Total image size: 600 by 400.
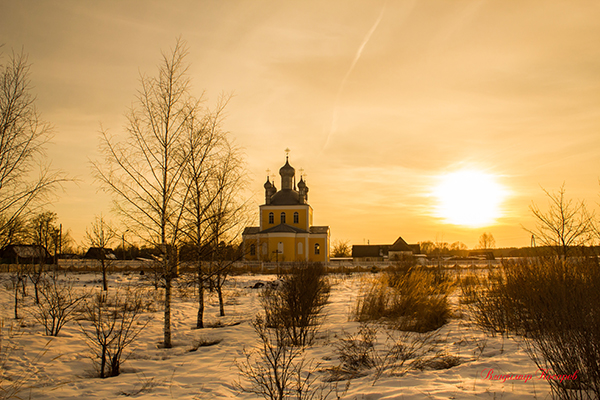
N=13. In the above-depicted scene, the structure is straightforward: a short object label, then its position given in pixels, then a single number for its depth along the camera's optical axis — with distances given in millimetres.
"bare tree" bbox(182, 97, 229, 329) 9881
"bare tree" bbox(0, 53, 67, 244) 6996
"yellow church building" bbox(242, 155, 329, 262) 46812
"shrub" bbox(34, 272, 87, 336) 8578
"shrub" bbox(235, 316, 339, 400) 4859
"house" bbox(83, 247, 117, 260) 56397
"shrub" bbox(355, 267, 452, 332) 8977
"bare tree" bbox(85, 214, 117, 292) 17984
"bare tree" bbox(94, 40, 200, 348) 8492
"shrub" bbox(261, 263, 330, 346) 8242
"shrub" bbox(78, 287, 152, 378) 6402
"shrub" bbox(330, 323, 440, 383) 5715
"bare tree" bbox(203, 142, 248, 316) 11258
